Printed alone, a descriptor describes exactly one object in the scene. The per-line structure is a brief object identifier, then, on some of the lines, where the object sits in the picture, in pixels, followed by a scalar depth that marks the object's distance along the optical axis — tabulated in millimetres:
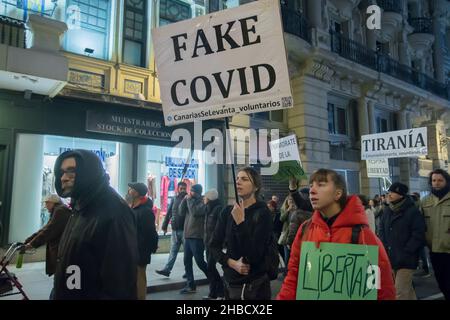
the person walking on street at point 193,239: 7215
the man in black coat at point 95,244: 2285
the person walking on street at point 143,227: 5375
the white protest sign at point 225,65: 4176
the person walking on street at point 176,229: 7930
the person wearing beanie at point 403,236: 4809
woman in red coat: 2555
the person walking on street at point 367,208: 7270
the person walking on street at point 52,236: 5121
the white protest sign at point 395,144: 9609
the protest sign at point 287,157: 7195
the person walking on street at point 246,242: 3312
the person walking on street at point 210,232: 6294
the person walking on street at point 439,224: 4898
